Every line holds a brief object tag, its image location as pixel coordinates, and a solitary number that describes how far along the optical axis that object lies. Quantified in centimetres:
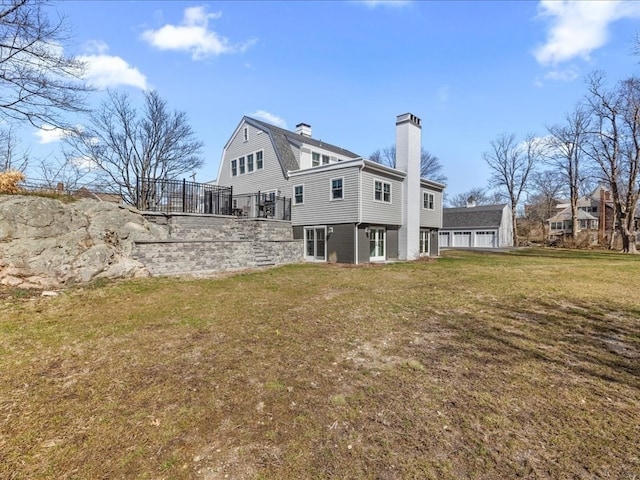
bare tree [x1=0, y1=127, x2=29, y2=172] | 1606
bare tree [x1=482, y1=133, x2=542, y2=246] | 4072
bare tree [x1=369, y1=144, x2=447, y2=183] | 4684
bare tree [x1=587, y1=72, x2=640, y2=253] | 2544
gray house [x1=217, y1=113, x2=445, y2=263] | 1534
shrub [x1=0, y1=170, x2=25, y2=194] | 940
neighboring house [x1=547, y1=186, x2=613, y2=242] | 3931
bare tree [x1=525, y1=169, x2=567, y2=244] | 4321
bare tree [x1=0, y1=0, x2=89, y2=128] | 996
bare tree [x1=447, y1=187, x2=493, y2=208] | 5939
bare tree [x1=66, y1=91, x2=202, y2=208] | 2462
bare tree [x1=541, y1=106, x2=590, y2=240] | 3422
